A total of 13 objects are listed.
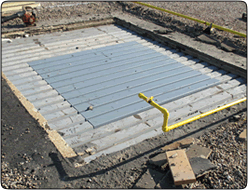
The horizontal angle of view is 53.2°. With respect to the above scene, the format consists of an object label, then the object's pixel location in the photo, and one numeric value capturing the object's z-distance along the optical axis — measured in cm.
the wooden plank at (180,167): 327
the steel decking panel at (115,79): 536
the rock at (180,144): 399
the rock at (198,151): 379
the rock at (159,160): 364
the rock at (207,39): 827
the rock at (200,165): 348
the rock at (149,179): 334
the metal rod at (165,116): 370
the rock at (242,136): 432
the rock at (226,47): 772
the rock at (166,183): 331
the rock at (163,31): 893
